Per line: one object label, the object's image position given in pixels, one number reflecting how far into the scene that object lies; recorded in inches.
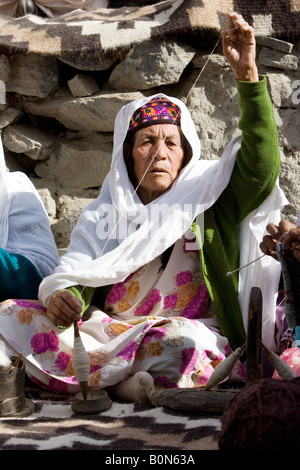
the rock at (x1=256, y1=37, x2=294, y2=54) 156.5
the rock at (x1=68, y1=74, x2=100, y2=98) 163.5
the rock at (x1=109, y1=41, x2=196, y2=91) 159.6
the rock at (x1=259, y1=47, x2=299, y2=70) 157.9
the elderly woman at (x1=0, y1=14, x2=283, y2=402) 105.3
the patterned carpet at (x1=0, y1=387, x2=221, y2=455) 76.1
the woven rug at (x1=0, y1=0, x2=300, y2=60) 155.6
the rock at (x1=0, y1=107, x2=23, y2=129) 164.2
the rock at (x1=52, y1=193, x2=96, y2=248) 161.9
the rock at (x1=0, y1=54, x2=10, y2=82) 162.4
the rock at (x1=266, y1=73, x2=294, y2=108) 157.6
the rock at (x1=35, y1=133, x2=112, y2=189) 165.2
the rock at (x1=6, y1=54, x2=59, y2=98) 163.5
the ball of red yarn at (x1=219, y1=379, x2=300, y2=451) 61.0
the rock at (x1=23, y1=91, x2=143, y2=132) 161.5
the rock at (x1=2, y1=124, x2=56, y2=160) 165.0
